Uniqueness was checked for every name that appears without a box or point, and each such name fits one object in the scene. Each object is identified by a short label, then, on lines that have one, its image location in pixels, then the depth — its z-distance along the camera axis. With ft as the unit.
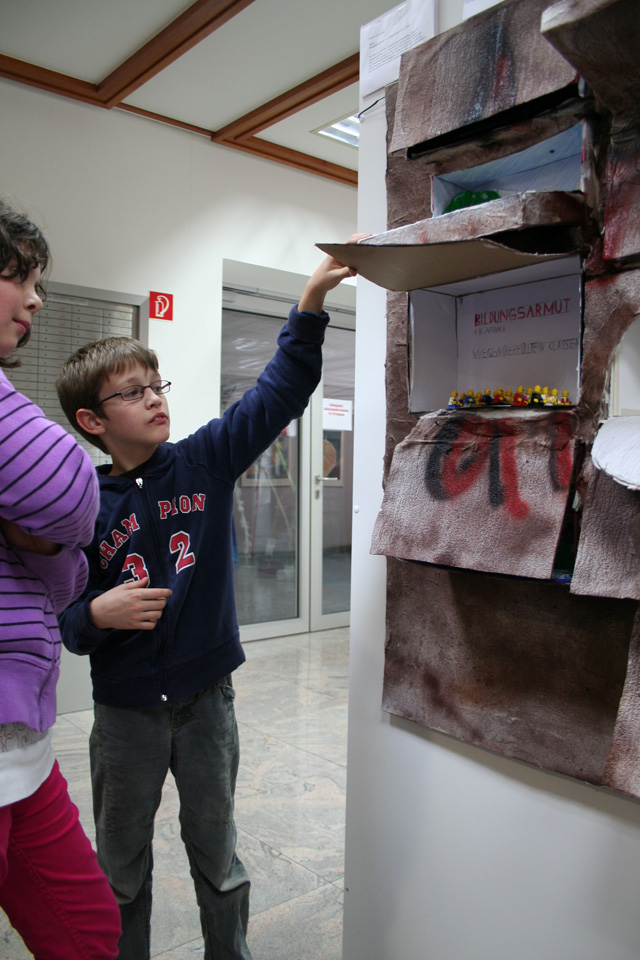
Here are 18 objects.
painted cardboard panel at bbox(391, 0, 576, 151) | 3.44
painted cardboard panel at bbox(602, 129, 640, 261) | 3.07
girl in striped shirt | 3.00
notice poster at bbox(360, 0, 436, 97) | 4.31
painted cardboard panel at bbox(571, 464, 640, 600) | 2.99
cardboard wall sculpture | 3.09
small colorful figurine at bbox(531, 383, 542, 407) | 3.64
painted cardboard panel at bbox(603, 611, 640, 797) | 2.84
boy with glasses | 4.40
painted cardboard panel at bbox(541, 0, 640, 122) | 2.49
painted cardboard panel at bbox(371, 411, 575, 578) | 3.36
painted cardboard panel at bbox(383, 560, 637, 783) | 3.50
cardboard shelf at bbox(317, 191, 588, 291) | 3.15
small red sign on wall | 11.85
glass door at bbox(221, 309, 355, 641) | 15.40
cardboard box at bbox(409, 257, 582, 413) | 3.84
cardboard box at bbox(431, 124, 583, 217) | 3.66
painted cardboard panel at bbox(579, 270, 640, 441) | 3.19
